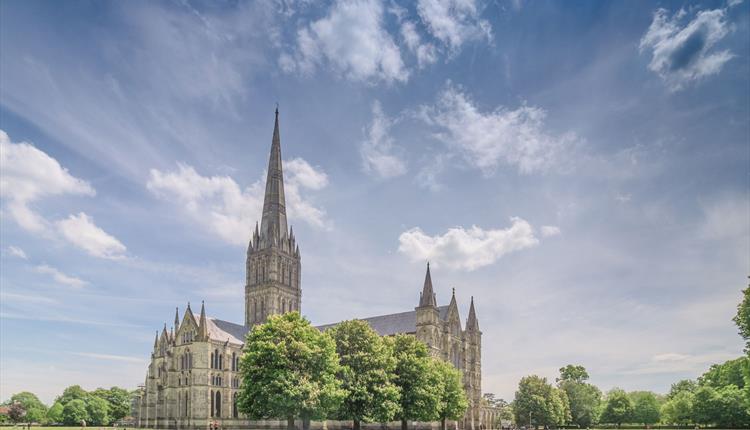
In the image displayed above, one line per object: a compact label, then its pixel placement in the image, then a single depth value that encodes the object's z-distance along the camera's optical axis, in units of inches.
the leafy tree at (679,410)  3868.4
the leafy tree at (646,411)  4950.8
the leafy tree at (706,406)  3452.3
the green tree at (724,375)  3580.2
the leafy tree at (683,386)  5753.0
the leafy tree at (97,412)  4896.7
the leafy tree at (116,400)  5295.3
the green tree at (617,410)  4758.9
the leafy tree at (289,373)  1972.2
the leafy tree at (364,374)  2269.9
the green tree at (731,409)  3319.4
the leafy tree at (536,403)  3782.0
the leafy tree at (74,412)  4768.7
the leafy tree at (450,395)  2832.2
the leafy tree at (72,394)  5147.6
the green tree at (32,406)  5177.2
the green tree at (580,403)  4739.2
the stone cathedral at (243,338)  3129.9
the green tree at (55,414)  4918.8
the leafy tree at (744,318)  1916.8
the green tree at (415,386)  2484.0
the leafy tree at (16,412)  4994.1
